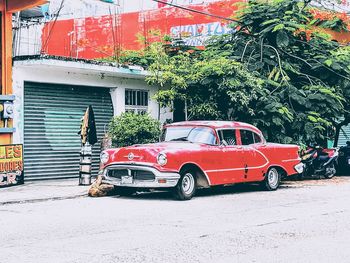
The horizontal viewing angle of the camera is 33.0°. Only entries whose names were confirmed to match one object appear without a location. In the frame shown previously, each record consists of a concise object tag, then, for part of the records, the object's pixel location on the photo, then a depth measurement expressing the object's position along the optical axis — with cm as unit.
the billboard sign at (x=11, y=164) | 1620
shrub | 1728
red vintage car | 1320
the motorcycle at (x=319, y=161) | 2012
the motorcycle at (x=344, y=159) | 2220
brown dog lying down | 1434
